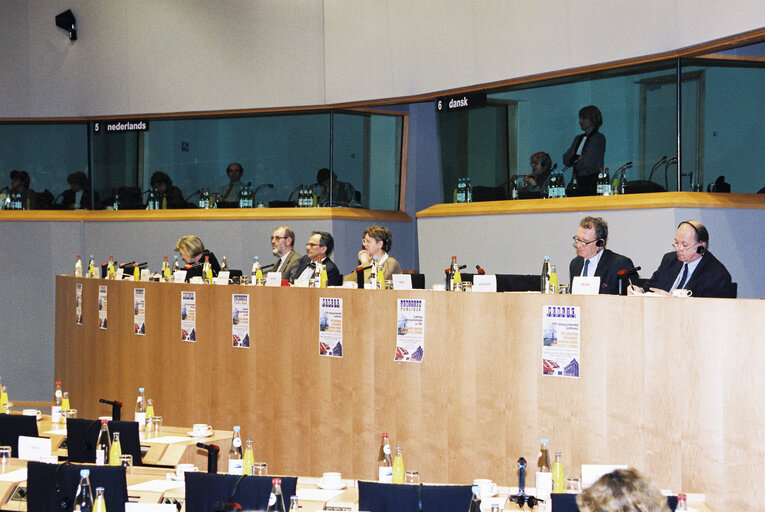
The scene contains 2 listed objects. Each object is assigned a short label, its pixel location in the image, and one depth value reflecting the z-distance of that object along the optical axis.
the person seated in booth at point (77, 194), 10.43
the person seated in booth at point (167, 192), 9.93
